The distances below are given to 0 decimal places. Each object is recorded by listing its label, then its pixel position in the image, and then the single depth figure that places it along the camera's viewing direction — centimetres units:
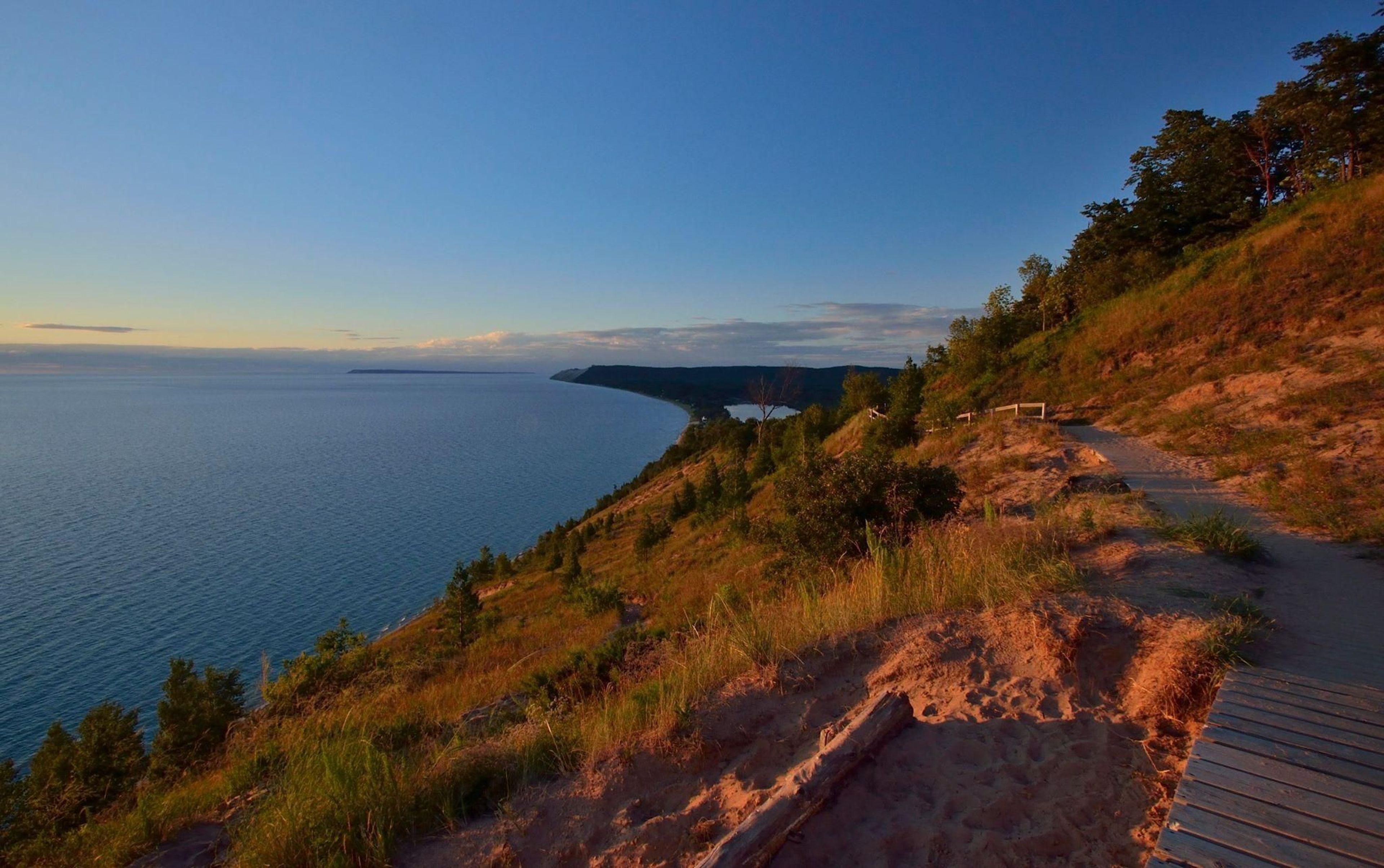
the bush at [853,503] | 976
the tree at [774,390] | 5116
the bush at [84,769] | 873
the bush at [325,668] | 1104
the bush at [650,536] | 3006
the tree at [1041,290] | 3644
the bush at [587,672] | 727
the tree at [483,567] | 2850
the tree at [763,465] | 4025
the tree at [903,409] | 2491
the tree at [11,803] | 838
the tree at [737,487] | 3125
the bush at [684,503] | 3666
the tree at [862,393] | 3834
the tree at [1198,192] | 3434
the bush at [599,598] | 1841
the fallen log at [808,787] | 321
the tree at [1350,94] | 2708
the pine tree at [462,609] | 2180
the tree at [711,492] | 3297
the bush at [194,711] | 1247
